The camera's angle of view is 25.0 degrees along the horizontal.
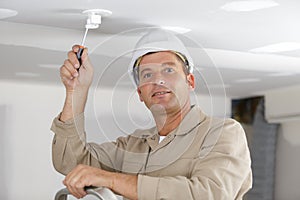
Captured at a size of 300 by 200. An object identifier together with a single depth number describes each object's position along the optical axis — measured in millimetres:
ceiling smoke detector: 2148
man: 1762
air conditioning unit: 4322
